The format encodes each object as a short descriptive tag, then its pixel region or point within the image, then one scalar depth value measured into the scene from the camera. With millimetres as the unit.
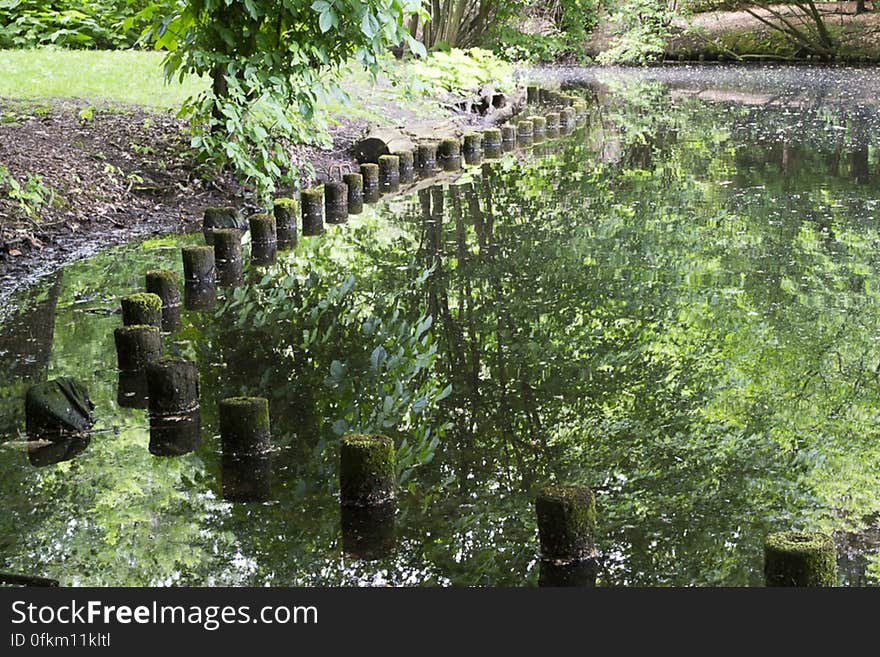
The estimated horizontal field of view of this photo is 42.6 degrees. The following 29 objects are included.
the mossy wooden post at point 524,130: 16984
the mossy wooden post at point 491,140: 15828
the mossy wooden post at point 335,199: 10570
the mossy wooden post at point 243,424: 4867
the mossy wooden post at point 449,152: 14422
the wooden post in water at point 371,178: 11741
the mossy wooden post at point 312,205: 10180
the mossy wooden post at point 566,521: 3969
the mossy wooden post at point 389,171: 12336
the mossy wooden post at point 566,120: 18252
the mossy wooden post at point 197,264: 7812
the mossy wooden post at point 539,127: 17403
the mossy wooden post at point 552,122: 17953
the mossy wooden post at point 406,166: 12800
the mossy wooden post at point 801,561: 3510
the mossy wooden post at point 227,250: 8414
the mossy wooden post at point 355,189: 11047
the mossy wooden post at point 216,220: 9352
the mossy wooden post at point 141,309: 6340
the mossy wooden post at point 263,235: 8883
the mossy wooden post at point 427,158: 13570
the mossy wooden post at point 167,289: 7059
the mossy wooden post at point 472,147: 14844
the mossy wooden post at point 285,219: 9352
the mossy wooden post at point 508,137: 16094
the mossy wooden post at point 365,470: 4434
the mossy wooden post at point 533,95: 24062
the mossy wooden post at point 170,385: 5316
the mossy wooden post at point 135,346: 5941
